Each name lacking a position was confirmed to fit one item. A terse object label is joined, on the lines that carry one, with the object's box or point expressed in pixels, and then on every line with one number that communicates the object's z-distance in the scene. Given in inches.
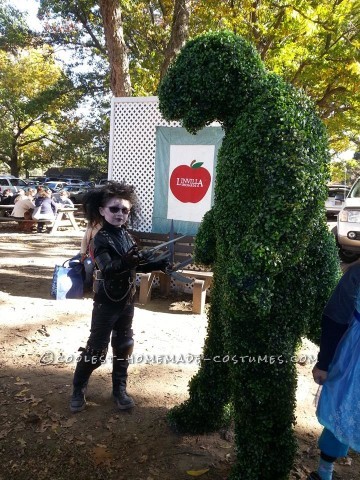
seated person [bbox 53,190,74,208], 607.5
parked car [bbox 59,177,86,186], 1142.3
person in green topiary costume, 76.2
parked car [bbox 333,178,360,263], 350.0
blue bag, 235.0
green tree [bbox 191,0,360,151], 341.4
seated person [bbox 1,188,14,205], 688.7
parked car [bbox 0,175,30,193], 857.5
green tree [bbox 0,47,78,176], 783.7
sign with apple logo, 248.1
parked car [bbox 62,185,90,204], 941.9
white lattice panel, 264.7
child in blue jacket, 73.9
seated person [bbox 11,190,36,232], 514.0
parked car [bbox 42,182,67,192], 990.4
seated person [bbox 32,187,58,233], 508.7
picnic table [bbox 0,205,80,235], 511.2
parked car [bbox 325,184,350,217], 608.4
